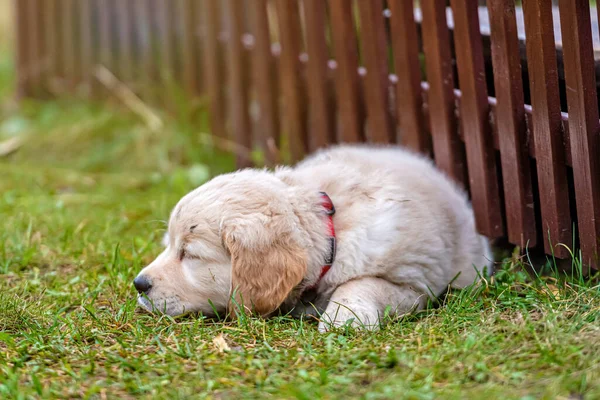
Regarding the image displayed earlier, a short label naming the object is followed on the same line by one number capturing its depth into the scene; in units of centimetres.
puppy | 641
